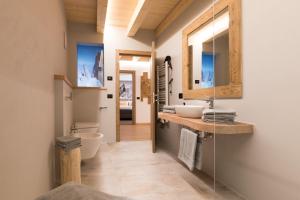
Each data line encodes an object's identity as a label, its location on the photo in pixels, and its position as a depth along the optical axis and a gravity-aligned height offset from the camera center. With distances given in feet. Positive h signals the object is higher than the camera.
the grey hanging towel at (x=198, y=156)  7.58 -2.07
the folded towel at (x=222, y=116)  6.44 -0.49
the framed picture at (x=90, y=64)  14.58 +2.56
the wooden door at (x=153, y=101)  12.28 -0.04
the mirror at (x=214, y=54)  6.73 +1.83
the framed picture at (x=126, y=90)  33.99 +1.73
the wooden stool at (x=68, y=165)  6.69 -2.11
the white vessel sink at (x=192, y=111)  7.68 -0.40
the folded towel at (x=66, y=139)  6.72 -1.28
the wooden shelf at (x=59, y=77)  7.36 +0.85
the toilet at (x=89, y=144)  9.06 -1.93
